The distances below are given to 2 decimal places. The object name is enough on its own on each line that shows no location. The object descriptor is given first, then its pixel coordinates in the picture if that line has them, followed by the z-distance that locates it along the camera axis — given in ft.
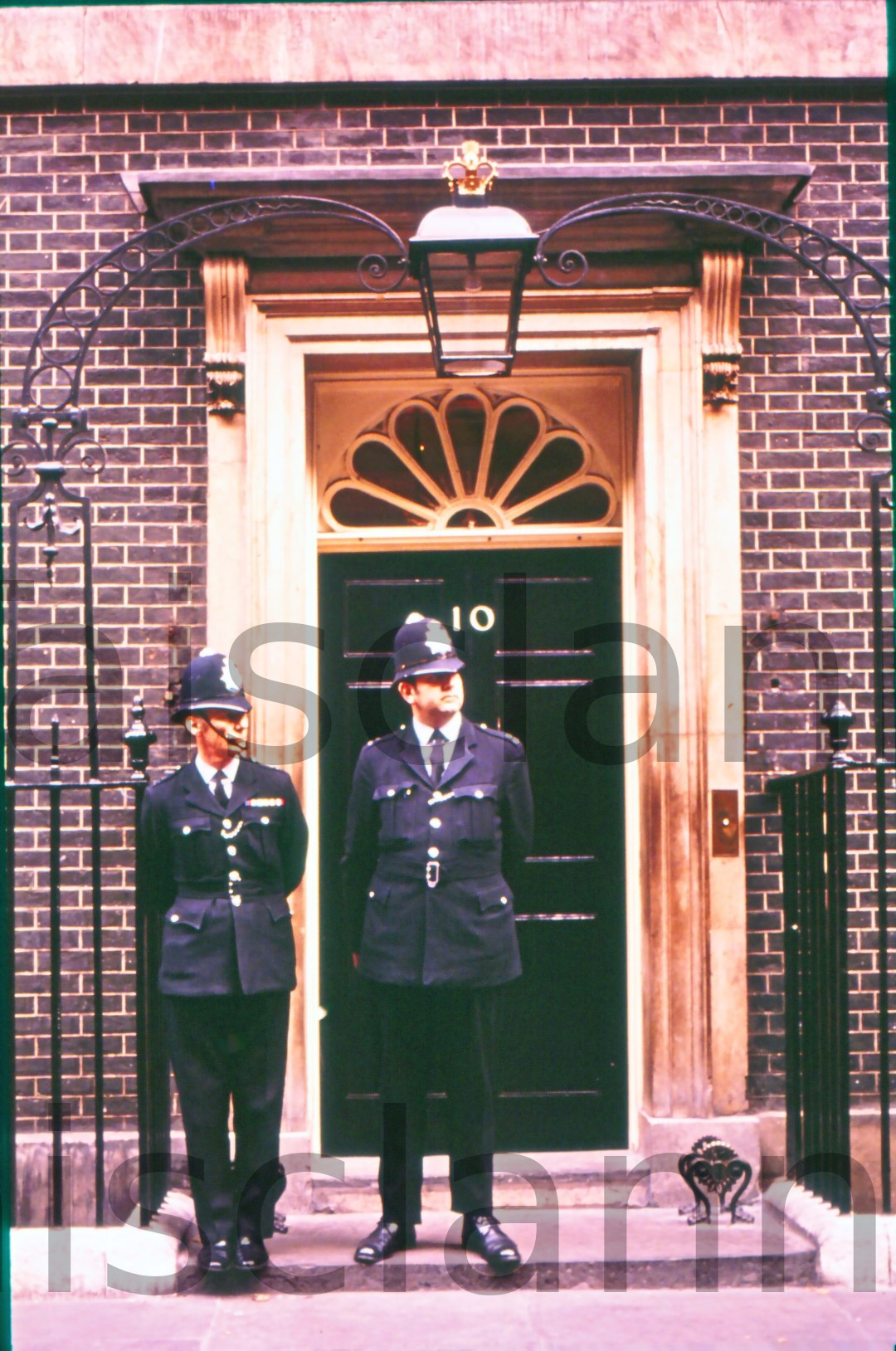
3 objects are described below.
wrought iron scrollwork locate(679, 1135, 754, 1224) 19.89
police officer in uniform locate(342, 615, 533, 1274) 17.95
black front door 23.00
